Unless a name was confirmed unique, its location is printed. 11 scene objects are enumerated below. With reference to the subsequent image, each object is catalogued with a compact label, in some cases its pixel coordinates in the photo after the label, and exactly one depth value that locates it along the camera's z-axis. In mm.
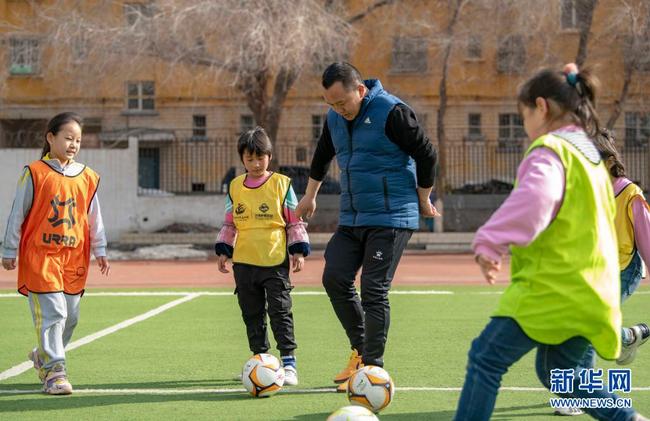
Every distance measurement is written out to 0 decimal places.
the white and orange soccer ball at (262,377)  6539
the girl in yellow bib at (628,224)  6426
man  6609
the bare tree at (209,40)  24984
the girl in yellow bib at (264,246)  7172
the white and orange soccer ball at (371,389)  5965
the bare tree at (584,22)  29484
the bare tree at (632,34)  27891
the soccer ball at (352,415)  5086
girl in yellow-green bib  4160
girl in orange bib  6852
